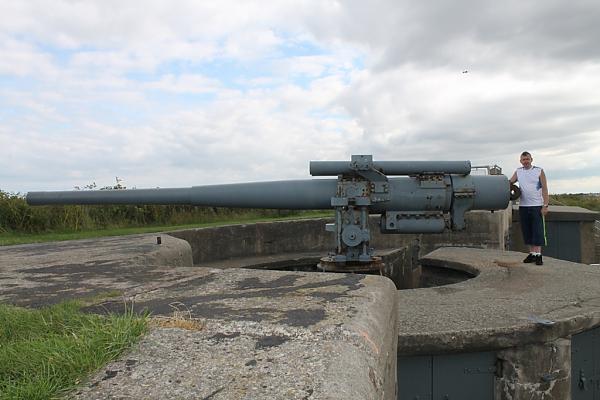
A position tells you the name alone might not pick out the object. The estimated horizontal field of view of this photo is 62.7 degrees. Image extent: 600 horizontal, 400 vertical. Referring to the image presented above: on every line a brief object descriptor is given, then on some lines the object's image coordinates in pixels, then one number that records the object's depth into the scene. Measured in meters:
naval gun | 4.43
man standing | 5.15
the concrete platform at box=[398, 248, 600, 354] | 2.99
